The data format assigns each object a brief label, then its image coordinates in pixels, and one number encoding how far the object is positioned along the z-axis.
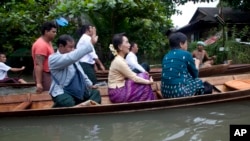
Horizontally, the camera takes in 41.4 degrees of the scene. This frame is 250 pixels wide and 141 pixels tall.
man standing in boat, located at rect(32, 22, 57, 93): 4.93
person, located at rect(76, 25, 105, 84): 5.78
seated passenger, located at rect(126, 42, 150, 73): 6.19
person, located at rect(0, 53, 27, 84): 7.92
